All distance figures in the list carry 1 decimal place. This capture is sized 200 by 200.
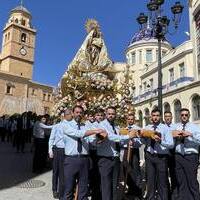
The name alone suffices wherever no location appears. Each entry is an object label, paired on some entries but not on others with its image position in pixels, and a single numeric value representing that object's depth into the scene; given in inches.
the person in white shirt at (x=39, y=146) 286.7
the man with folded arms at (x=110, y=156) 156.2
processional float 276.3
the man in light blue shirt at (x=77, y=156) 149.9
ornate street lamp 374.6
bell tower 1891.4
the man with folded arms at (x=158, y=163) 168.1
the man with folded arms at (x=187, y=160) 166.8
